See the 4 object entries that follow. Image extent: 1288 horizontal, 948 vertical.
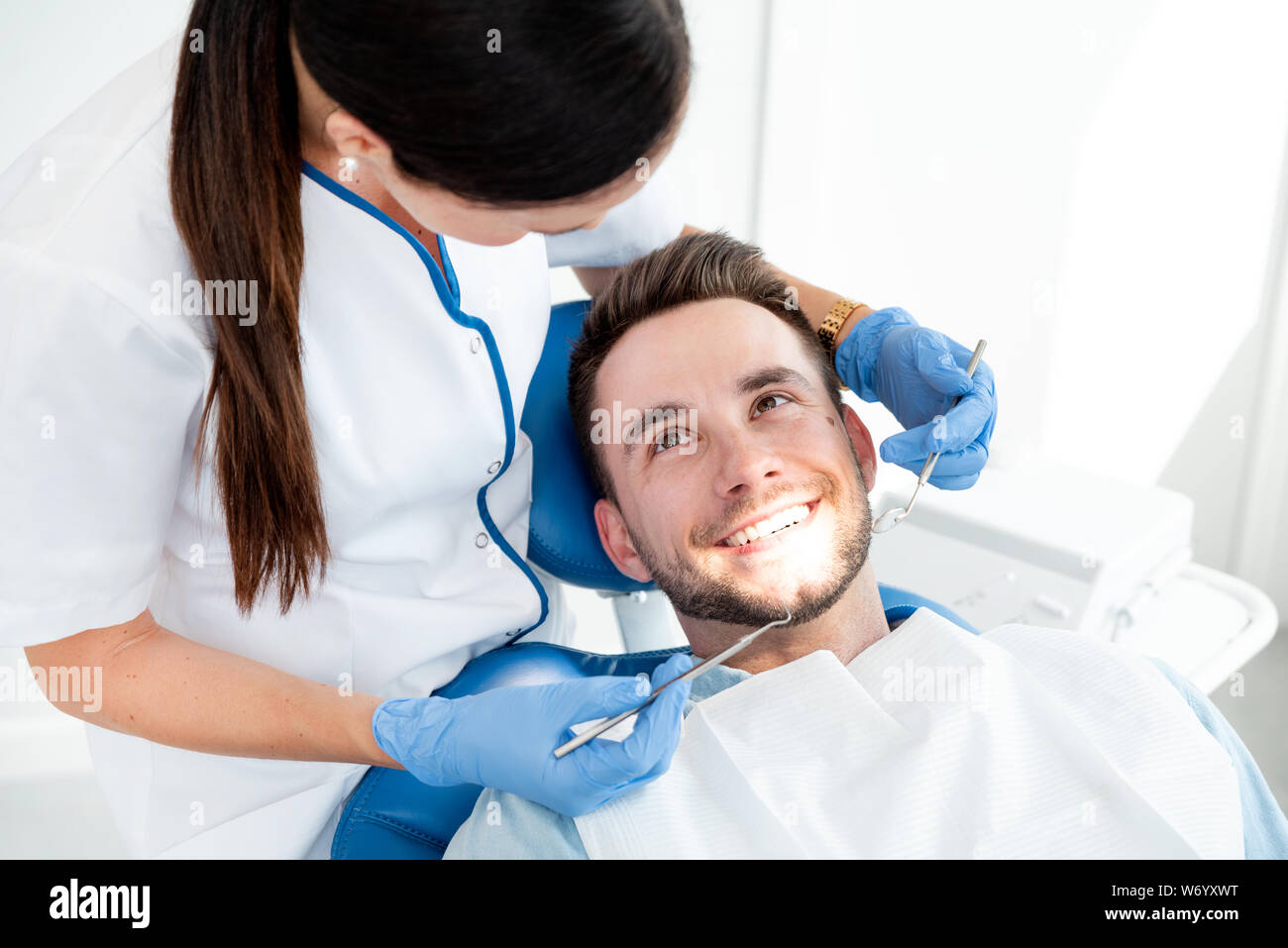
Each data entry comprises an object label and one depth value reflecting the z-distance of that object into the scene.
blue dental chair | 1.28
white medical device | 1.92
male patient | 1.14
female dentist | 0.81
